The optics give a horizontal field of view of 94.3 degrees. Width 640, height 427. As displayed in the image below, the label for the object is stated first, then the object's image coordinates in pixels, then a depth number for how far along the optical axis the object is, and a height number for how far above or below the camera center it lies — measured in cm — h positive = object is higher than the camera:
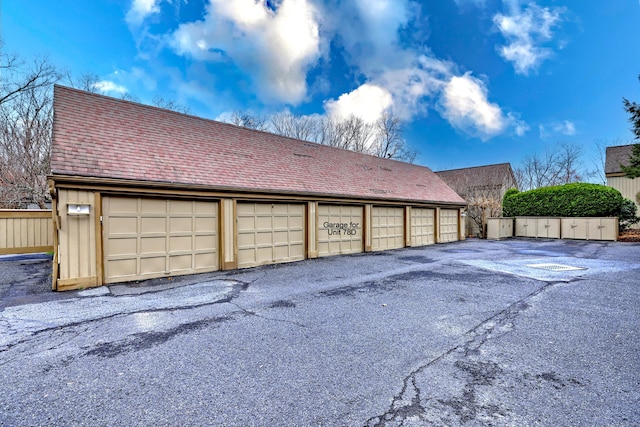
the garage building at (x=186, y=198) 620 +41
